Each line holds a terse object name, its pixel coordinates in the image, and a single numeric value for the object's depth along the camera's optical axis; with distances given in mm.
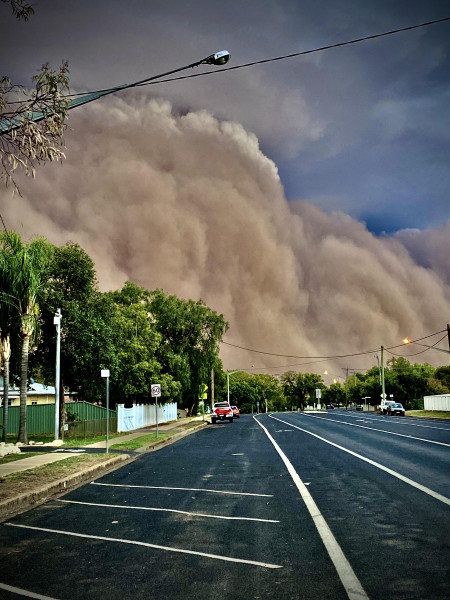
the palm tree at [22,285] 25078
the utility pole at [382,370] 81700
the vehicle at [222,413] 53844
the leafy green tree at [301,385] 177125
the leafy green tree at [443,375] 114619
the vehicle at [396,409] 64312
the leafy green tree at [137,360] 42000
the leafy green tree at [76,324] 31047
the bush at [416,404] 90250
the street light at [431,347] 44688
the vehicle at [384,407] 69181
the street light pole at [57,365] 25906
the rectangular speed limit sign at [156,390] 27281
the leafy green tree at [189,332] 57875
